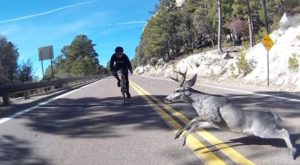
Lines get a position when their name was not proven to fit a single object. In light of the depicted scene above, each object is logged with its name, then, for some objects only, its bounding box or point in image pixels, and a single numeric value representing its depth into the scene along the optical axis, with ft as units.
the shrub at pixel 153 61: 220.28
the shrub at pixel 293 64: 42.82
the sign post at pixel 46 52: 97.90
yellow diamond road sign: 43.97
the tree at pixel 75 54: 241.56
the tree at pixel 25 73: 74.24
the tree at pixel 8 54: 121.92
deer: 11.74
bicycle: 28.30
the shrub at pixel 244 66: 58.61
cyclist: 27.93
